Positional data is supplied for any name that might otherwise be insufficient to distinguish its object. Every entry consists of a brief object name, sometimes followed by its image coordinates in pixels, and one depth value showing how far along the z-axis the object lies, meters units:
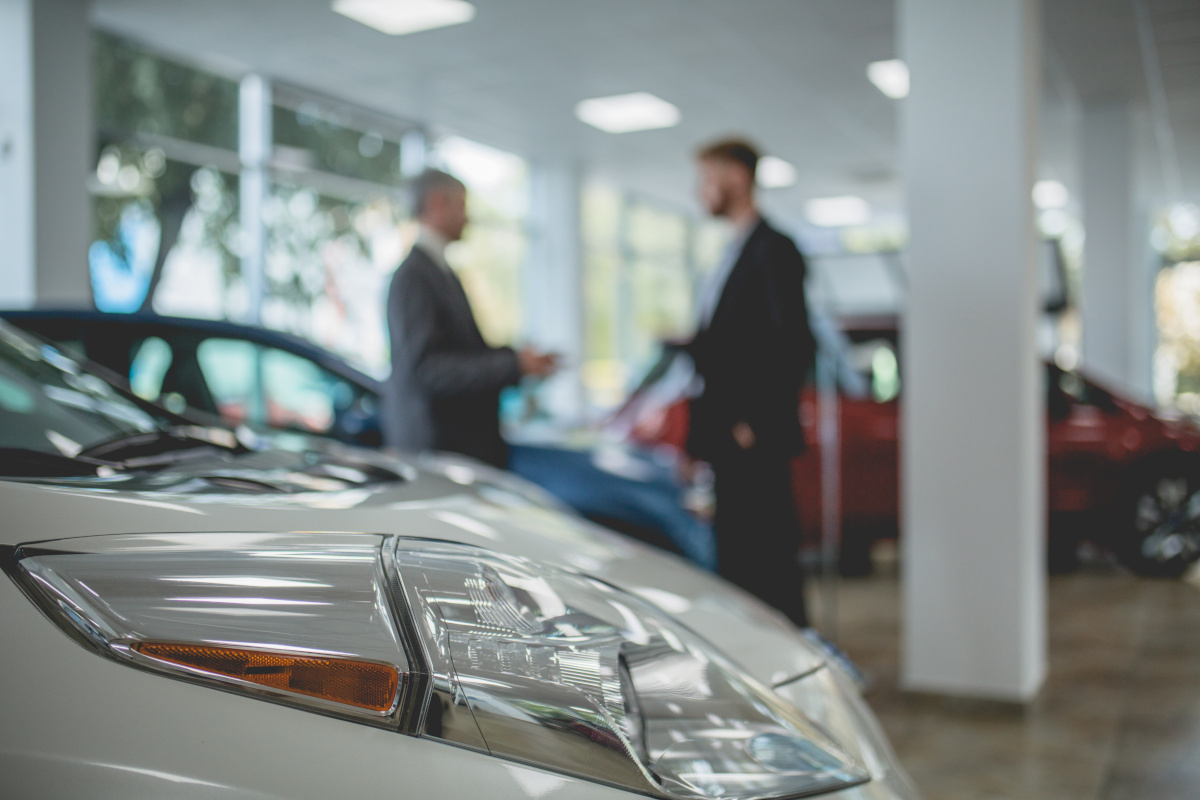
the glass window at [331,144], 8.78
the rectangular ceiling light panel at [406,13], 6.74
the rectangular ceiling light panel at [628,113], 9.16
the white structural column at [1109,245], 8.89
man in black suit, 2.98
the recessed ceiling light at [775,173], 11.80
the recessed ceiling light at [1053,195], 13.19
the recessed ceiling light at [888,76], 7.96
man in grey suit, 2.77
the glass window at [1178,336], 15.73
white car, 0.91
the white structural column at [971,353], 3.17
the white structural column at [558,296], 12.34
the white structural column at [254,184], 8.50
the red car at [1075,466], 5.41
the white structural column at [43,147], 6.15
